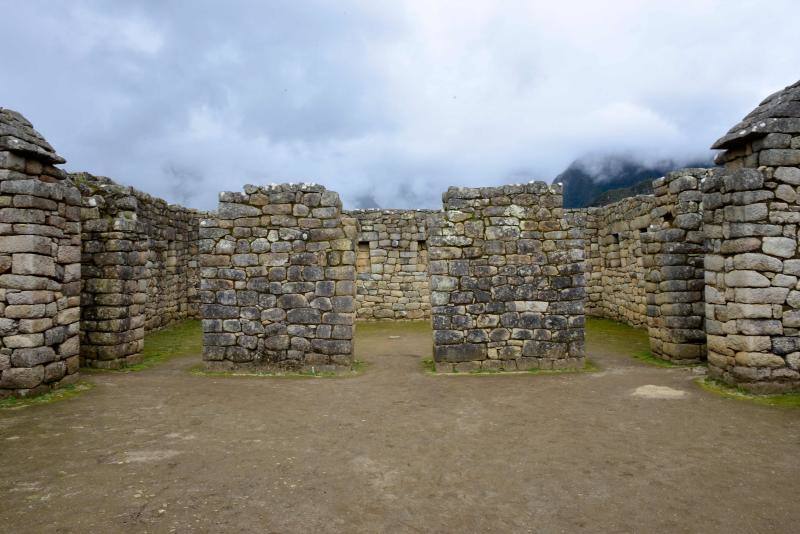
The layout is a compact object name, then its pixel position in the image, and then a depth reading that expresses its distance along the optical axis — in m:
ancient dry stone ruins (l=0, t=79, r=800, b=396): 7.81
